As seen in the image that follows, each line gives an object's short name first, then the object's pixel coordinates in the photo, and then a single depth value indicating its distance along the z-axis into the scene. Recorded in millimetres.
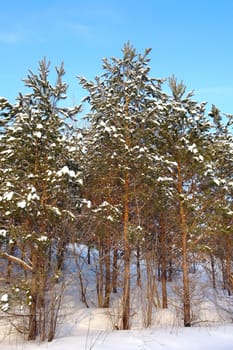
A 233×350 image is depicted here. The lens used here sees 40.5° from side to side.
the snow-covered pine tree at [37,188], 8391
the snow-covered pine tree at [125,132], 11164
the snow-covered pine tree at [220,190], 11984
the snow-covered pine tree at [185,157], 12250
